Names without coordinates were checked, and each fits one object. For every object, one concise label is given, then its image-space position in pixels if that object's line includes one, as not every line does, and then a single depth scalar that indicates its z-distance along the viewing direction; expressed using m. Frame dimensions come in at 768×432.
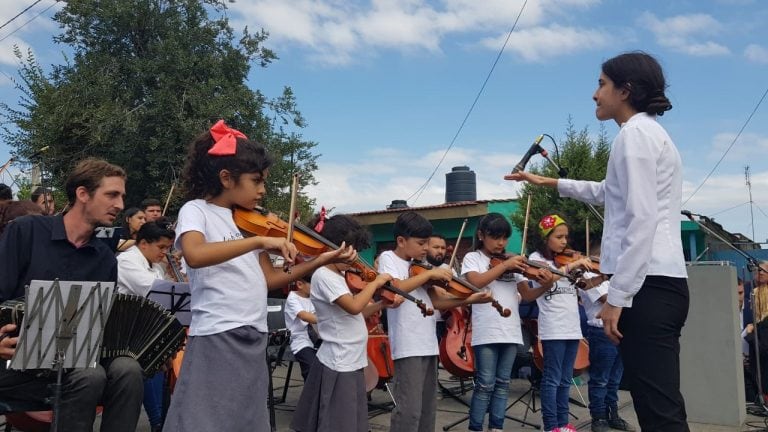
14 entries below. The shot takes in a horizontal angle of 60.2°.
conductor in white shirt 2.60
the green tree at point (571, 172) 14.81
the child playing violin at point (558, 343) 5.26
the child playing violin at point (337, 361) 3.98
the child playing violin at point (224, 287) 2.76
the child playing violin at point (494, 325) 5.11
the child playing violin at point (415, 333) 4.41
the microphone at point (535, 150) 4.59
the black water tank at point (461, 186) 20.62
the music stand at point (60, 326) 2.95
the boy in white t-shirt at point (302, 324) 5.64
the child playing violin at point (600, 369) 5.88
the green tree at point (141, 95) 13.16
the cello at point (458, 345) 6.07
